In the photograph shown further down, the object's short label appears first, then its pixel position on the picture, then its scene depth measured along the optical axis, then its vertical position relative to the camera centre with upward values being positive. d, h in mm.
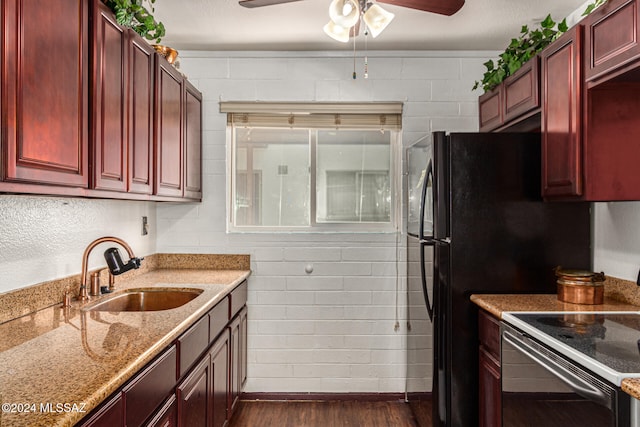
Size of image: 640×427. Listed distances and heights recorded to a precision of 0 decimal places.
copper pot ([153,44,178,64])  2349 +895
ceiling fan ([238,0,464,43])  1657 +806
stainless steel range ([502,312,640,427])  1229 -484
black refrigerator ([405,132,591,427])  2215 -123
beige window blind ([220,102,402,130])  3123 +716
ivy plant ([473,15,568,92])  2256 +906
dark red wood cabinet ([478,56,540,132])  2189 +636
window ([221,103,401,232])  3209 +249
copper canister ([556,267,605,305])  2000 -350
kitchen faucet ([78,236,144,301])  2047 -243
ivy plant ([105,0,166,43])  1757 +863
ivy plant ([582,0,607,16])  1755 +880
